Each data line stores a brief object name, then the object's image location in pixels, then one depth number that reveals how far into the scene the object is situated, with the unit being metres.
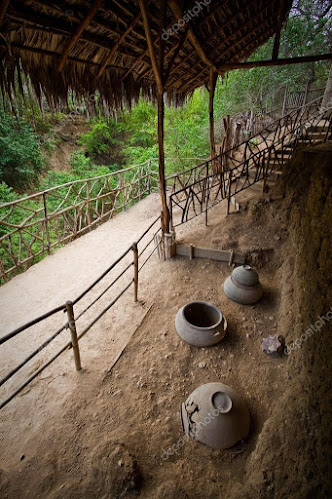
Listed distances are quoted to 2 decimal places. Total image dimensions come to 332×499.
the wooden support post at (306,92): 13.32
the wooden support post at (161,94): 3.45
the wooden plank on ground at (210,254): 5.32
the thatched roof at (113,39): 3.01
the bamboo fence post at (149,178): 11.08
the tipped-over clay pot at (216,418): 2.66
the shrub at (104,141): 15.58
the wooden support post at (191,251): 5.52
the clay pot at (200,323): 3.70
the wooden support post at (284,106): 13.38
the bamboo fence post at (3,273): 5.84
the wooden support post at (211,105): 6.94
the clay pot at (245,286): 4.39
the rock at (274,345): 3.59
